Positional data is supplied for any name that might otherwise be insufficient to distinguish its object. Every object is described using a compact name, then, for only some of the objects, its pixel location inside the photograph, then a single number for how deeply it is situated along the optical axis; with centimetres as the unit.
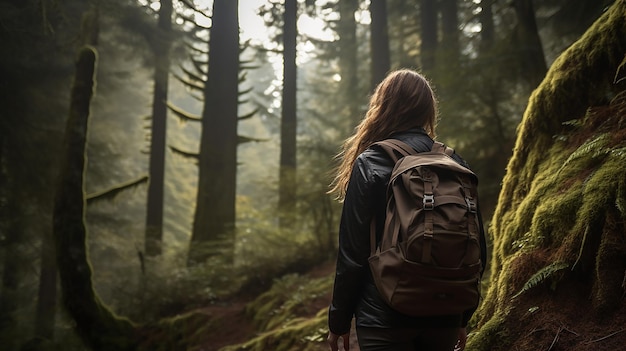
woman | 215
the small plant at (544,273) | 297
